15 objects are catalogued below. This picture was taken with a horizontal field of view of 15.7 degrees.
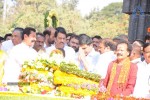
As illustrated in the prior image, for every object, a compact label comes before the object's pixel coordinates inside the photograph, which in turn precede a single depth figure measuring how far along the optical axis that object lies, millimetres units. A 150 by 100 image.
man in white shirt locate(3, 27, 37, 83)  7598
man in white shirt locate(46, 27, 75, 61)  9789
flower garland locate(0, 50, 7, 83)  7308
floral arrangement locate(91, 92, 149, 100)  5879
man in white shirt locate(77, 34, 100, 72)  9312
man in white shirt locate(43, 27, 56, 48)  10305
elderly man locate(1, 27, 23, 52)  9694
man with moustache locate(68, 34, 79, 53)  10309
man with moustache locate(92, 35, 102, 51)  11094
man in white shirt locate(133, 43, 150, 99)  6844
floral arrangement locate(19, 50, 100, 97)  6789
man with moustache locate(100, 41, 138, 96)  6738
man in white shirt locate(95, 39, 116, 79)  8711
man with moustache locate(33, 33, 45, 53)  9828
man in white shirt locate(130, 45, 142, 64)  8258
